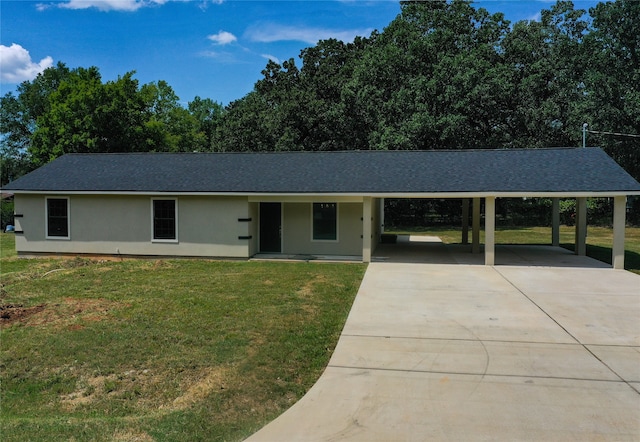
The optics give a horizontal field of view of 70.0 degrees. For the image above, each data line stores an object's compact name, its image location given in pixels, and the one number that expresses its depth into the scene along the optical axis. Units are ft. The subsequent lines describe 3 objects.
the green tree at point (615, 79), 95.18
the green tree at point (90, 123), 103.04
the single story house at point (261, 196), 46.39
